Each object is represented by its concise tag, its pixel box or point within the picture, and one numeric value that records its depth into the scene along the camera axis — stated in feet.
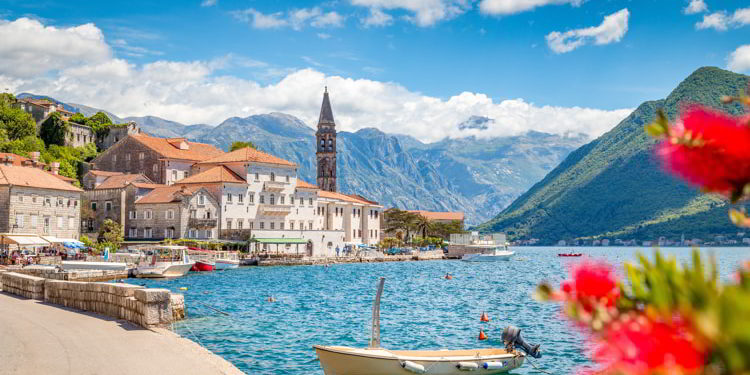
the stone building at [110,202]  287.07
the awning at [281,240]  294.09
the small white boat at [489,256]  391.45
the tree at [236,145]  409.69
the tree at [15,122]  328.08
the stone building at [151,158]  315.99
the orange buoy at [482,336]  91.91
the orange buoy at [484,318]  111.04
